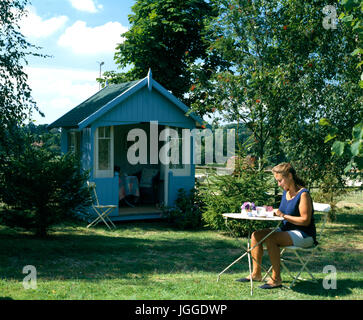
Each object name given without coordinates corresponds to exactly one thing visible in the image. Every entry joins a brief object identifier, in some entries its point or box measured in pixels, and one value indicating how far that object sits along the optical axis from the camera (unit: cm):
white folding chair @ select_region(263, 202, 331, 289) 589
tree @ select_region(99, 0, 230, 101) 1930
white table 598
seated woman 589
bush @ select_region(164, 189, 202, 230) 1207
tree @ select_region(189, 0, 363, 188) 1078
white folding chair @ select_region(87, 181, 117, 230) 1151
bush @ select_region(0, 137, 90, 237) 941
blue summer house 1234
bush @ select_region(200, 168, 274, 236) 1061
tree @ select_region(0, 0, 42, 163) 969
